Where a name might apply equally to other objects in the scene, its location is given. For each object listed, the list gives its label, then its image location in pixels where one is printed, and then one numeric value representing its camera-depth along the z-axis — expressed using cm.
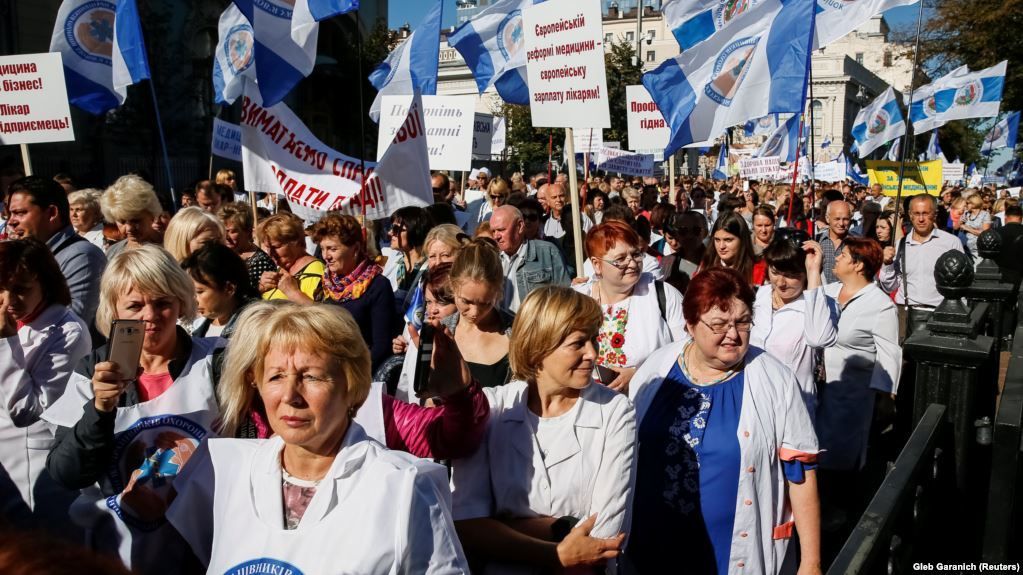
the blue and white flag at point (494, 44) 1012
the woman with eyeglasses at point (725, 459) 301
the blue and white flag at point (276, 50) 611
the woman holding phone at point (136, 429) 248
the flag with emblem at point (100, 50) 771
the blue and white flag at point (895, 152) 1804
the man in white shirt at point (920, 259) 816
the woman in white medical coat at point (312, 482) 199
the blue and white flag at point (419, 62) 865
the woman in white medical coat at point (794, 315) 466
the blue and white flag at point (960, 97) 1423
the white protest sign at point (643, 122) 1077
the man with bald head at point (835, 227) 844
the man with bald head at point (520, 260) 599
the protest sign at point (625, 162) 1405
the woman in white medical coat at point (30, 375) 320
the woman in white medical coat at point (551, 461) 262
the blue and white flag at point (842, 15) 685
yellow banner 1264
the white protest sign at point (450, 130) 885
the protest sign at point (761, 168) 1577
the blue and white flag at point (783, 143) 1662
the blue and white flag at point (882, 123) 1446
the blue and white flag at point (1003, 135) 2194
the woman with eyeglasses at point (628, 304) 430
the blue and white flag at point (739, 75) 637
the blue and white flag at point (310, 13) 621
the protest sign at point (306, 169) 580
